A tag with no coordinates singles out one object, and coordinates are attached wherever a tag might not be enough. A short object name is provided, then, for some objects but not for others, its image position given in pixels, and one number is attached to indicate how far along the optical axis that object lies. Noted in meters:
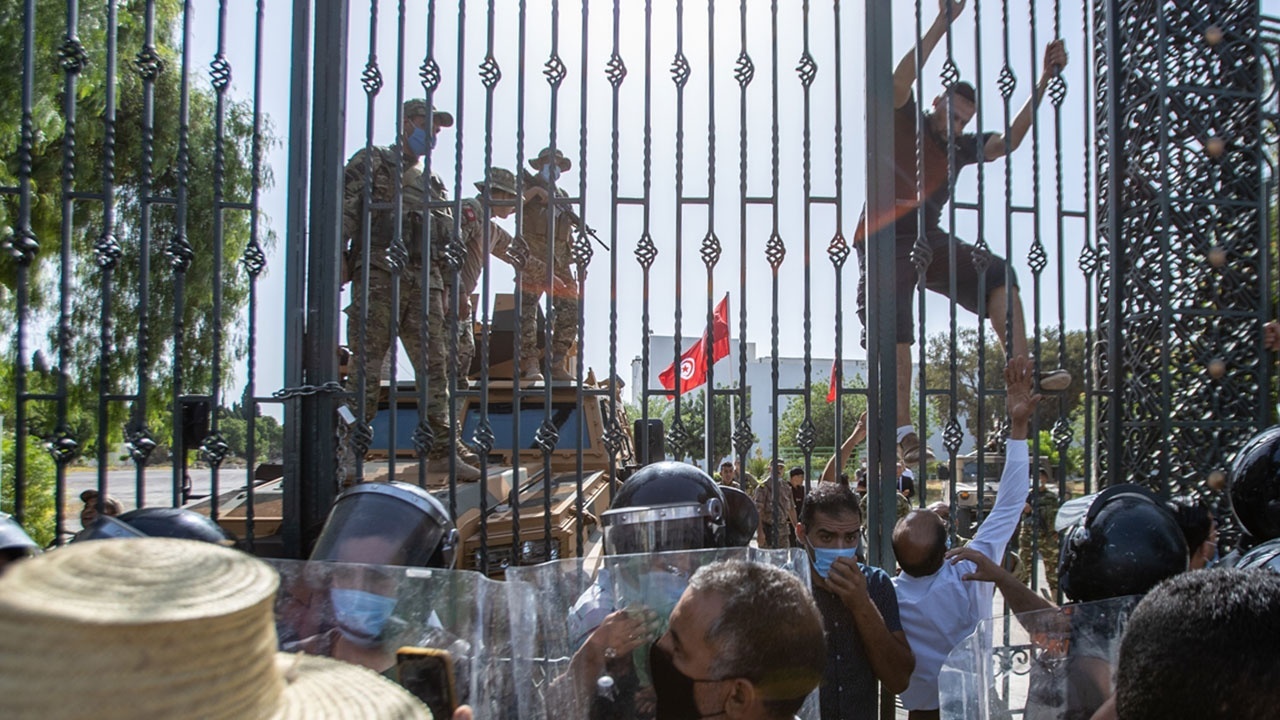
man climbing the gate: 3.67
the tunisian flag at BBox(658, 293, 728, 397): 7.13
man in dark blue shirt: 2.66
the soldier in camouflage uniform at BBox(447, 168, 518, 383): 5.72
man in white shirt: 2.99
